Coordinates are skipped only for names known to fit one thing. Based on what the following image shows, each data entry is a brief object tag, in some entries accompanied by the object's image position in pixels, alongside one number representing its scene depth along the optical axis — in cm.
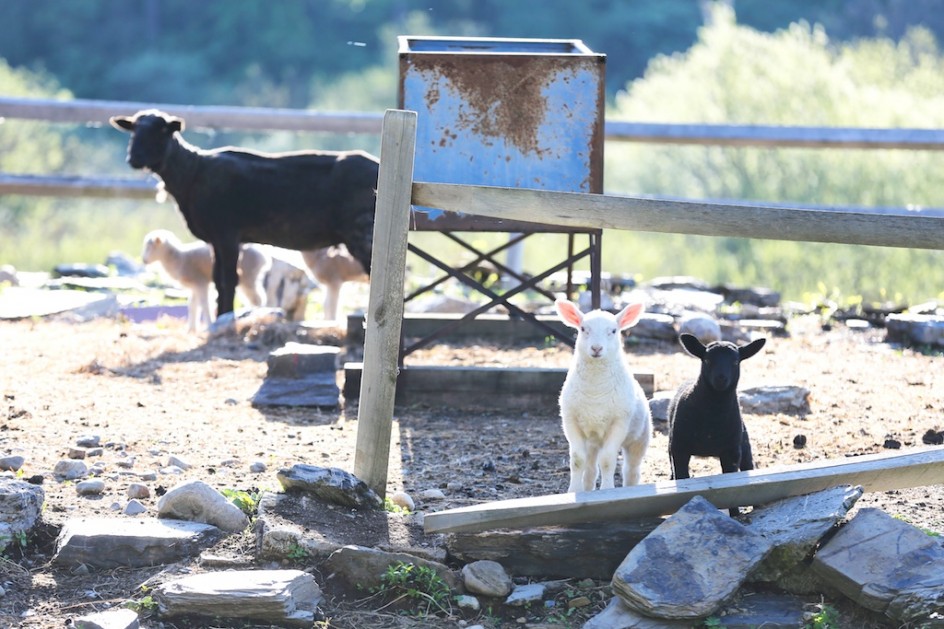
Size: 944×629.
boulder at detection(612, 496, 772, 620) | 932
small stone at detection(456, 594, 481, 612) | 987
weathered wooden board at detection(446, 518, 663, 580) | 1028
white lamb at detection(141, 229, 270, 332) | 2372
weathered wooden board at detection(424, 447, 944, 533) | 1023
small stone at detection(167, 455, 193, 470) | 1278
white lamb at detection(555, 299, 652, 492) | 1131
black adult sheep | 2120
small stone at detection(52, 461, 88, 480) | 1219
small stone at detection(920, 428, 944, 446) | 1401
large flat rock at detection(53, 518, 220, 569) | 1032
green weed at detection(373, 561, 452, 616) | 995
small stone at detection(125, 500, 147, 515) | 1123
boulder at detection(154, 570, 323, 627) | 940
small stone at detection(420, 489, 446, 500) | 1213
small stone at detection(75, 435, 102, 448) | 1341
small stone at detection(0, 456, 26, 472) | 1232
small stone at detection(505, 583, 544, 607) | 994
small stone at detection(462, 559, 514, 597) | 998
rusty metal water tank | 1559
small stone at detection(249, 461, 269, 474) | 1271
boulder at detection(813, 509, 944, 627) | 933
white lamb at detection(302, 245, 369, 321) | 2300
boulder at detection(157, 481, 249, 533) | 1087
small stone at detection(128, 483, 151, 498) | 1171
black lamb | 1128
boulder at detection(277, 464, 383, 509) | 1091
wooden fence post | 1109
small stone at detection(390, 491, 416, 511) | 1170
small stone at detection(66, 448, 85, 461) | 1285
